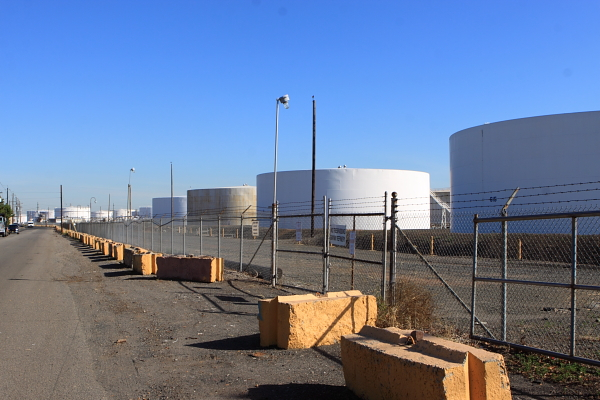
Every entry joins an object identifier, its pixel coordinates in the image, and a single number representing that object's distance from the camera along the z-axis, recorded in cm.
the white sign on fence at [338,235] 1083
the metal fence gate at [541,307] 638
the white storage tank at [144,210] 15000
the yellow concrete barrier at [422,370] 414
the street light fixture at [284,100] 2153
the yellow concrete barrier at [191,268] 1453
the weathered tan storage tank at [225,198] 8806
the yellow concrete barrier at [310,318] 702
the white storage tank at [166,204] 11081
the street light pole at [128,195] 6026
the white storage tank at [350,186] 5469
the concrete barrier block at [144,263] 1700
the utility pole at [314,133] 4085
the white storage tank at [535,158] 3241
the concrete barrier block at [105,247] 2648
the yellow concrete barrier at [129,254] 1897
